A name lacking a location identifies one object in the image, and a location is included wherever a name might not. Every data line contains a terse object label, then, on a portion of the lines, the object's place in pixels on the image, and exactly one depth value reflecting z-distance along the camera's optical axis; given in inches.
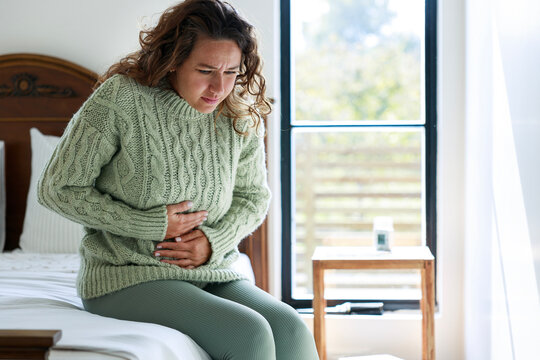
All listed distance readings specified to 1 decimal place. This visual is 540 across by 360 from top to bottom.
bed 83.3
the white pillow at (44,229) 105.1
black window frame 113.1
